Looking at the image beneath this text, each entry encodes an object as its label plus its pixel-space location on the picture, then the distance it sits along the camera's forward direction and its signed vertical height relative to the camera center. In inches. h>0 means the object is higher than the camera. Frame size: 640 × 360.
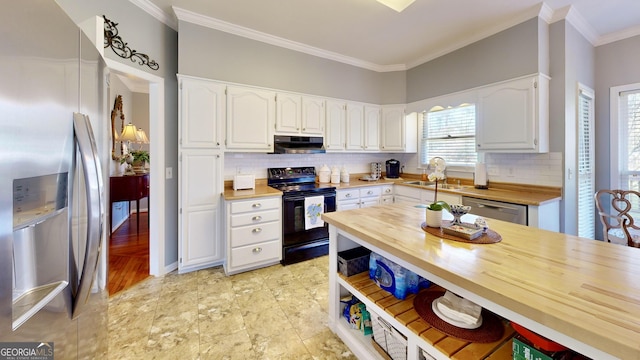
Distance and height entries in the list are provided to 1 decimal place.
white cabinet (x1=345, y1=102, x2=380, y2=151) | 155.3 +33.9
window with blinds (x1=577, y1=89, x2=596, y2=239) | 115.1 +5.9
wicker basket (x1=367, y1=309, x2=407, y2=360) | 50.8 -34.4
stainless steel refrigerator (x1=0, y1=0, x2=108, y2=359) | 23.8 -0.1
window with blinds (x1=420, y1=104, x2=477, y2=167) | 143.2 +27.2
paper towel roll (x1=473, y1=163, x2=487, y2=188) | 128.0 +2.2
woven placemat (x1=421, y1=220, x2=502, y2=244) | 49.3 -11.9
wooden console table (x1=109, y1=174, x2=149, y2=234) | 150.4 -4.7
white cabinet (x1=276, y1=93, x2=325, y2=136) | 129.8 +35.6
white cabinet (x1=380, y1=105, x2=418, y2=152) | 164.1 +33.1
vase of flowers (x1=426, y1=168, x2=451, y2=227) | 57.8 -7.5
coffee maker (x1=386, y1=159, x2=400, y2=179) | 172.9 +8.1
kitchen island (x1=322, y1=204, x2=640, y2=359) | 25.6 -13.7
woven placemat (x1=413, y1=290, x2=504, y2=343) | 44.3 -27.5
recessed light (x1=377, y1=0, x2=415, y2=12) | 100.4 +71.6
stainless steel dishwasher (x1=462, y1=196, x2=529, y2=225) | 96.4 -12.4
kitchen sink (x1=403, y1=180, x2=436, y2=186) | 151.5 -2.1
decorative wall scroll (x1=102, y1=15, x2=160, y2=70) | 85.0 +48.4
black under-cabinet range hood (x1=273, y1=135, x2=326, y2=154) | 128.6 +19.3
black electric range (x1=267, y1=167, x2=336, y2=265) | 118.8 -20.5
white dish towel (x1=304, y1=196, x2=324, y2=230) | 123.0 -15.2
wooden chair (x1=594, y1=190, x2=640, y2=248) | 84.7 -19.1
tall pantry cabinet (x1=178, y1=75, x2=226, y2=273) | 106.6 +3.8
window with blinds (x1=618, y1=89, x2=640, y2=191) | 119.6 +18.9
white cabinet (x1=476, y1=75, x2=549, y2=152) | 105.7 +28.4
